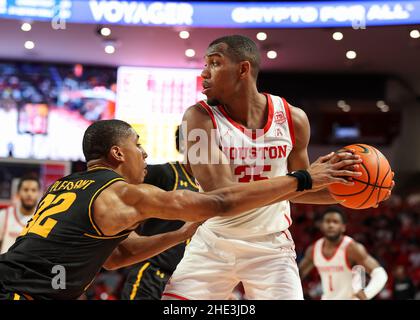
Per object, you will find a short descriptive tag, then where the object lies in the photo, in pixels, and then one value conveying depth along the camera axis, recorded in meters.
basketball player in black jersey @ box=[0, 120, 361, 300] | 3.32
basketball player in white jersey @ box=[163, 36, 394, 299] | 4.00
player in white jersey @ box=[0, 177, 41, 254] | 7.42
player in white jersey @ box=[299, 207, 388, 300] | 7.39
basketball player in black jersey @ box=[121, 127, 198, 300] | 5.01
